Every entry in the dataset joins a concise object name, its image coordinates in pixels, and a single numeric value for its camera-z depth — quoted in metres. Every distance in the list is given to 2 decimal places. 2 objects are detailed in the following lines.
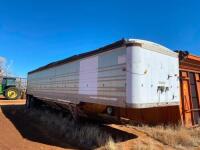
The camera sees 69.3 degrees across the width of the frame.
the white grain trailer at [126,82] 3.75
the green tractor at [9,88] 15.05
